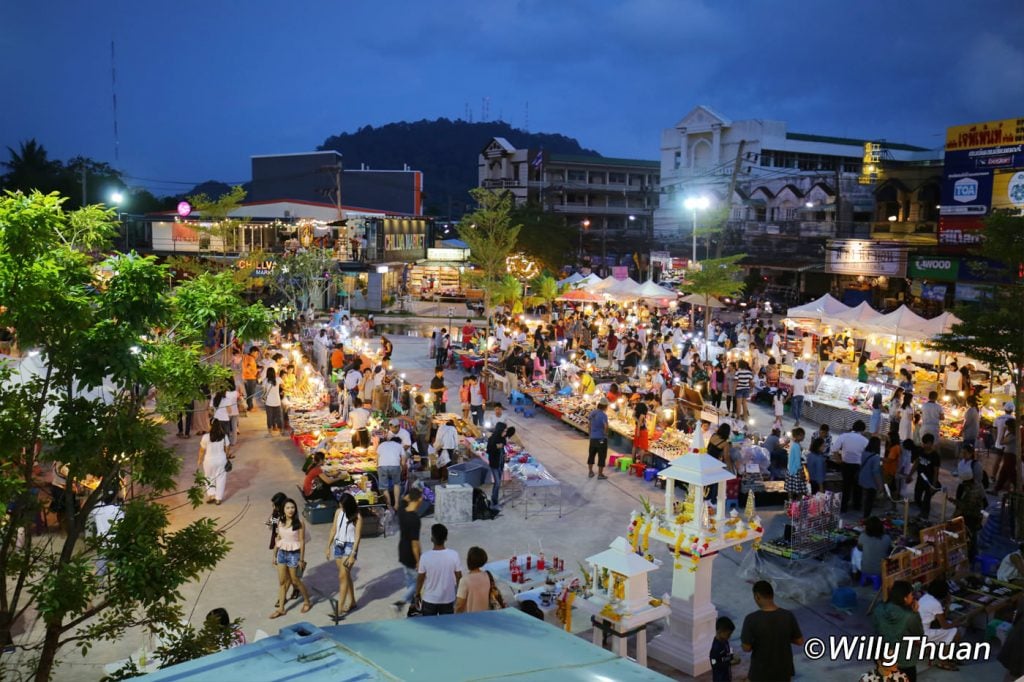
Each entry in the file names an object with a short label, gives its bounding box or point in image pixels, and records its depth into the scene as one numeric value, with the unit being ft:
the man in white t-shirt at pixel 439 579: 26.04
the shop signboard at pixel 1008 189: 91.35
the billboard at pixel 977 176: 91.71
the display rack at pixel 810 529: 34.22
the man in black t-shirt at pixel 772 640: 21.76
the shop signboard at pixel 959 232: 98.63
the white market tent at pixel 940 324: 66.13
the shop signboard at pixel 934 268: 105.91
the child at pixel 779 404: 55.22
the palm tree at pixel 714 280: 95.20
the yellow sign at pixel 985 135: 91.30
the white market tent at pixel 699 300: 95.14
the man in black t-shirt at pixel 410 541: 29.55
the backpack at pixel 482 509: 39.93
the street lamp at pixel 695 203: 107.07
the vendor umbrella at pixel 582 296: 100.63
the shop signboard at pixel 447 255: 165.99
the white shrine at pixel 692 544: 26.91
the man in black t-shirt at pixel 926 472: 41.27
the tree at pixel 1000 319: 43.70
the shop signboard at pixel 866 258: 116.98
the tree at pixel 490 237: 121.29
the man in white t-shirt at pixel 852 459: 42.14
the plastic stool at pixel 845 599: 30.78
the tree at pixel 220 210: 116.98
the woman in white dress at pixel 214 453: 40.34
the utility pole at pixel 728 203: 127.78
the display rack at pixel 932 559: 29.84
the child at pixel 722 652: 23.44
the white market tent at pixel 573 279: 110.11
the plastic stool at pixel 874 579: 32.09
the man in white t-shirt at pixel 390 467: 39.37
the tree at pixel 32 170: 164.86
